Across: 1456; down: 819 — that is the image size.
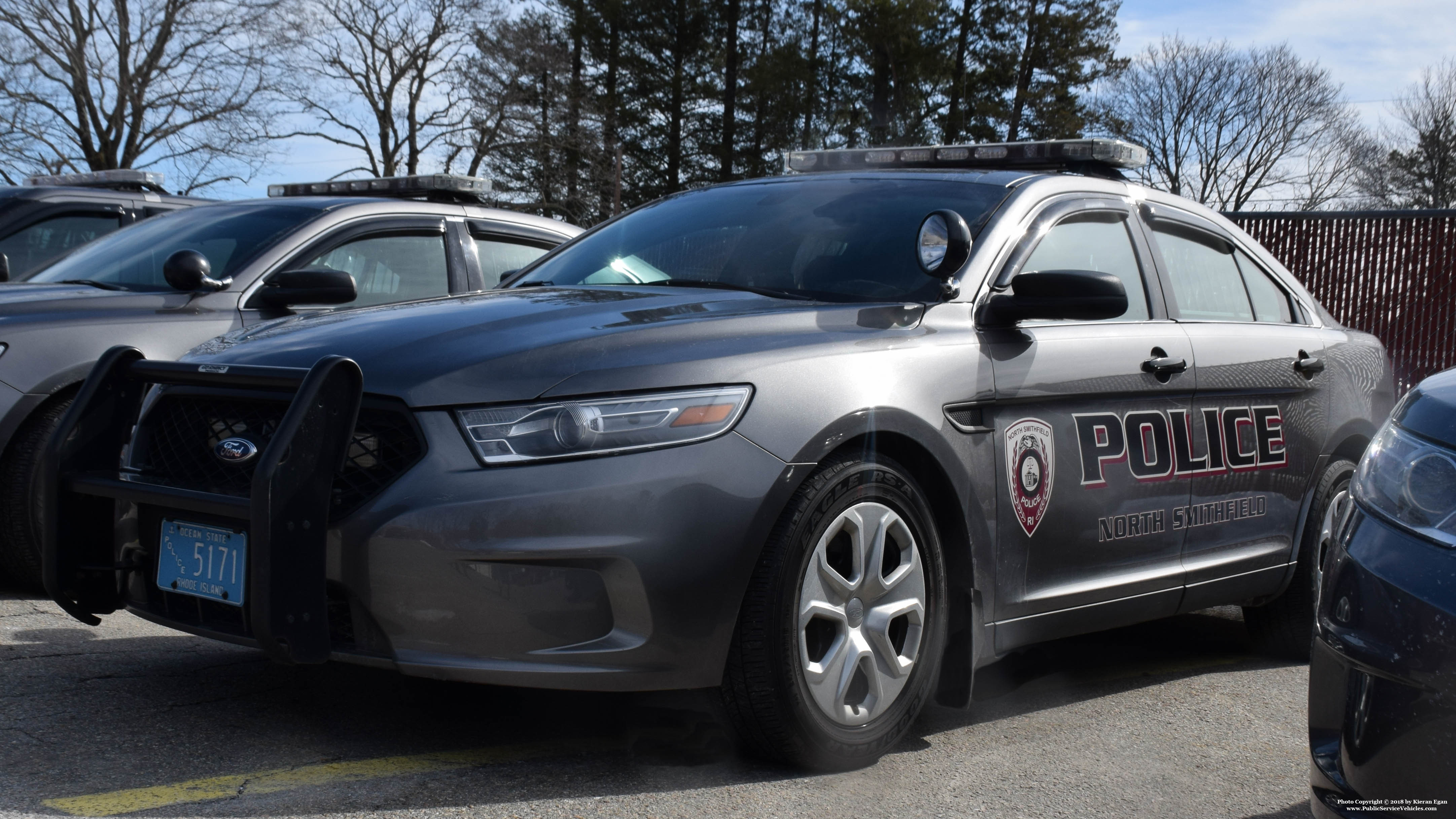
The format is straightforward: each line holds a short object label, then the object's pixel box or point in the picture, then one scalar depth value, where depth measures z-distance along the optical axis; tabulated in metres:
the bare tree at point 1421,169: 42.81
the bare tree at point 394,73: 37.72
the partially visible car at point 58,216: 7.56
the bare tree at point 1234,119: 44.19
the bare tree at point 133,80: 32.97
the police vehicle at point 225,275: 4.80
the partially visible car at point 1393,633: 2.05
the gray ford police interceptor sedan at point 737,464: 2.79
